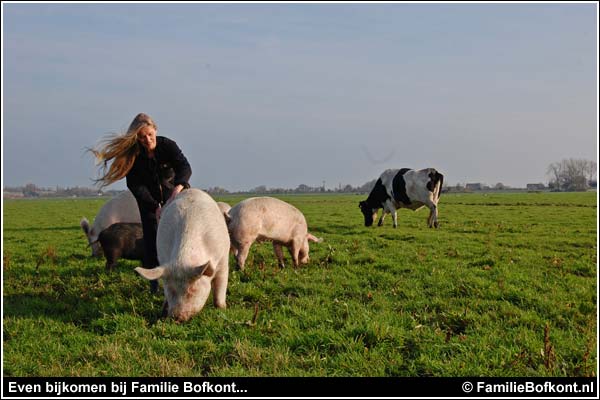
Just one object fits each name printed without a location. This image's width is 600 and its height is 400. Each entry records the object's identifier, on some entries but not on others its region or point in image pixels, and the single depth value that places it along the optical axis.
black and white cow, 20.20
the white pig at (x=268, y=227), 9.24
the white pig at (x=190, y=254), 5.77
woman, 7.30
